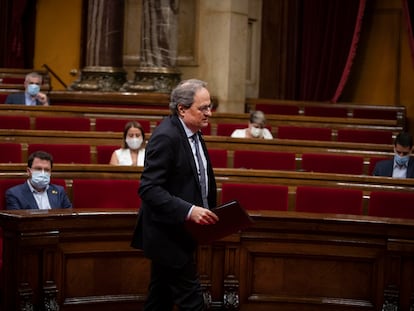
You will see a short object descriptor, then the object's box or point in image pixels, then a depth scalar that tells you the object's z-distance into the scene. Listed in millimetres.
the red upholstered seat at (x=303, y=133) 13176
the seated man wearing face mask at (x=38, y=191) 8125
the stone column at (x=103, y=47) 14862
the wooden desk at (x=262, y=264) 7419
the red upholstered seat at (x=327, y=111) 15950
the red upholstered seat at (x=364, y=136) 13308
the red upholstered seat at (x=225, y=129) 12985
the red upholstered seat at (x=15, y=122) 11879
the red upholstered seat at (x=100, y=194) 8848
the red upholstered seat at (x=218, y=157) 10724
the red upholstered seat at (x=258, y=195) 8926
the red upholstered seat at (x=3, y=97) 13834
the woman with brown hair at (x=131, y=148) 10319
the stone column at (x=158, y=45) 14587
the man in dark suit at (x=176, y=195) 5754
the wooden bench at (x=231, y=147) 10689
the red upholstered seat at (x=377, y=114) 15807
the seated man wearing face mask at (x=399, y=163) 10432
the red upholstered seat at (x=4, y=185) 8376
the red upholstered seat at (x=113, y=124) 12387
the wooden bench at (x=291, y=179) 9099
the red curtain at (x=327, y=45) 16680
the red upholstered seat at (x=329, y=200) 8985
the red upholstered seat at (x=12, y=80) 16235
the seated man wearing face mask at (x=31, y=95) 12841
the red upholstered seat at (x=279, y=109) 15759
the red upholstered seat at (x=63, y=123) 12022
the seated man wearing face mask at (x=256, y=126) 12079
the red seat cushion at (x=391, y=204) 8860
